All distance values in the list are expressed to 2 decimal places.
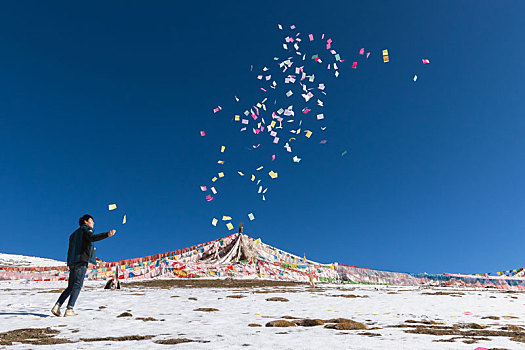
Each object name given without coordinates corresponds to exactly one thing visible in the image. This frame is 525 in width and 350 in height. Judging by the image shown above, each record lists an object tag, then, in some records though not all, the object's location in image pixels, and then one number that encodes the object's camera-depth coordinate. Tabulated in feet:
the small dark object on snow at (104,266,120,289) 48.29
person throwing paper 26.07
